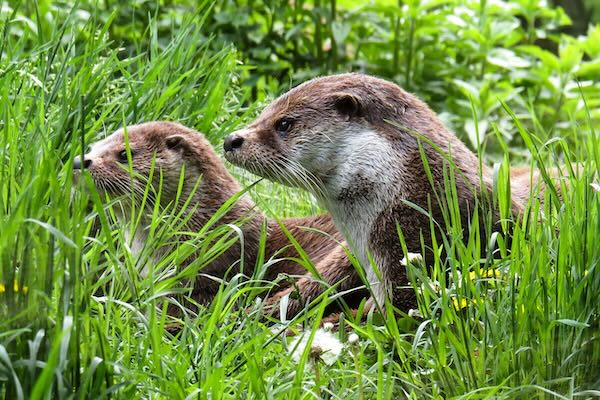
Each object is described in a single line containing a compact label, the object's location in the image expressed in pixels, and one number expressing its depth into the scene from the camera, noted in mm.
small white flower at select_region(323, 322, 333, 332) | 6763
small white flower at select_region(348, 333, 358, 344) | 5848
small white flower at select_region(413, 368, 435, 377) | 6090
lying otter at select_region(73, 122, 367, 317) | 8703
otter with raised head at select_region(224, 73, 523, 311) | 7879
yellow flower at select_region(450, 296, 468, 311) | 6066
